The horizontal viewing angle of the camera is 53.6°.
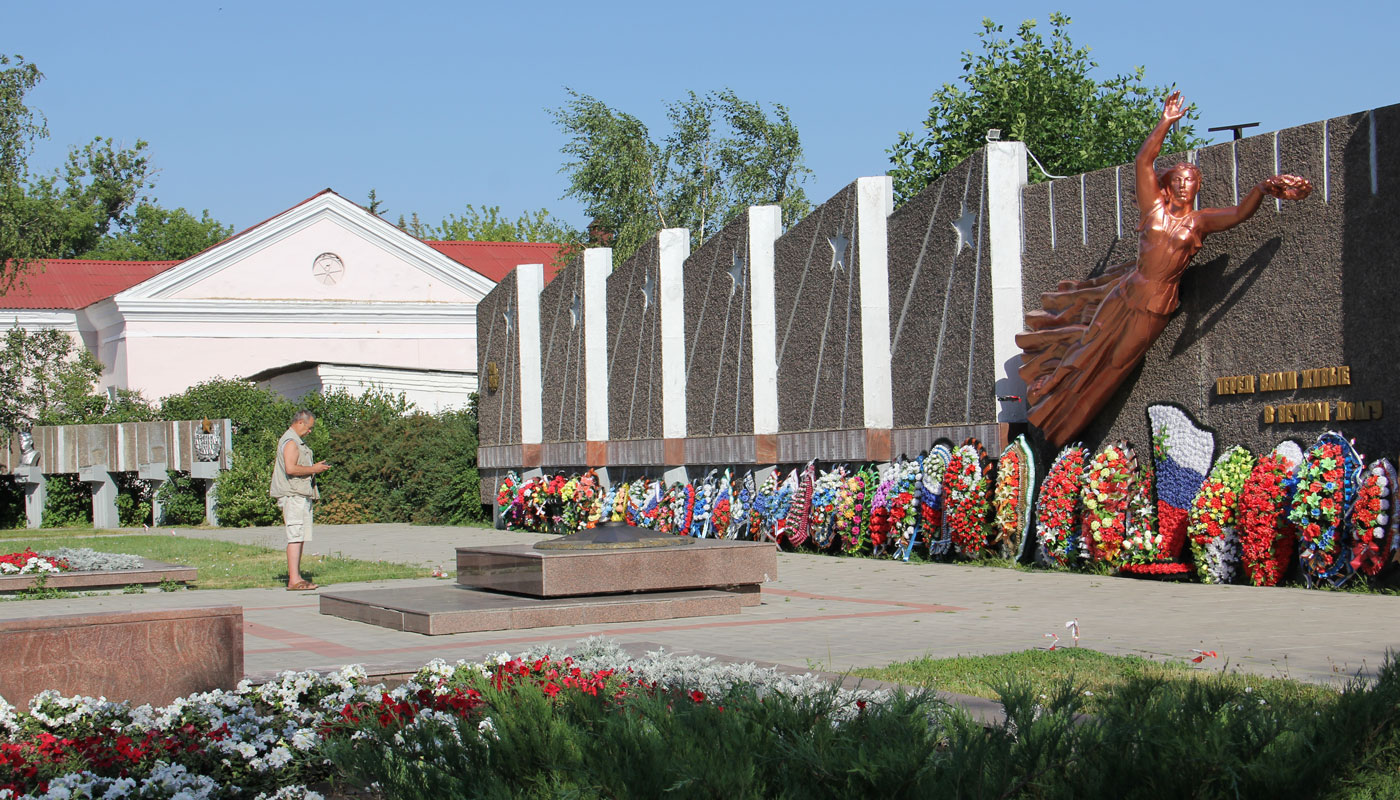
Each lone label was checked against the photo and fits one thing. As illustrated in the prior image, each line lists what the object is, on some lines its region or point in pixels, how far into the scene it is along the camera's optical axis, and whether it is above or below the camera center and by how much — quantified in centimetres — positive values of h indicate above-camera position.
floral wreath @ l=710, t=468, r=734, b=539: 1780 -74
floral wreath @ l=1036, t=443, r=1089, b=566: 1230 -57
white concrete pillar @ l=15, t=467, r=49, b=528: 2730 -49
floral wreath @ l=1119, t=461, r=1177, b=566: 1143 -78
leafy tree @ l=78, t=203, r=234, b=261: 6253 +1040
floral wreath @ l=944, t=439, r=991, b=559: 1336 -49
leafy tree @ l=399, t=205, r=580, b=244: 7038 +1174
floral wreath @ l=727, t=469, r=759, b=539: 1750 -69
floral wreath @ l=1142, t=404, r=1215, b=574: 1129 -20
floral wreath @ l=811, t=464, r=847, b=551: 1553 -61
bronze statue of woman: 1111 +117
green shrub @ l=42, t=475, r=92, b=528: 2764 -69
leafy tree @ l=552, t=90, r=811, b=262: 3722 +786
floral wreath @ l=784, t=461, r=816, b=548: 1608 -70
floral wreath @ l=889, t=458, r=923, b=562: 1423 -61
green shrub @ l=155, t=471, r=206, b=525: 2606 -62
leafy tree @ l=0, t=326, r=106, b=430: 3042 +208
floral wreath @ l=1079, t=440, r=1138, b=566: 1183 -49
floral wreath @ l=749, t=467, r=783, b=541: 1692 -62
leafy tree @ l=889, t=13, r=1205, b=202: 2745 +671
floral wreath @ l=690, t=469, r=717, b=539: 1825 -75
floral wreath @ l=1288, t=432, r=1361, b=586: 991 -47
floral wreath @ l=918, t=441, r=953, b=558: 1395 -51
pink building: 3691 +429
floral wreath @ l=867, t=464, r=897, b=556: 1464 -68
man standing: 1213 -27
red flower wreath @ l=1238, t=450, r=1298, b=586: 1034 -59
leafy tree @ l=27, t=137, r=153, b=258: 5950 +1216
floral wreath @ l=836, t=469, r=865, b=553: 1512 -67
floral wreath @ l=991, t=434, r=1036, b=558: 1294 -42
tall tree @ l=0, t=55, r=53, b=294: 2538 +542
